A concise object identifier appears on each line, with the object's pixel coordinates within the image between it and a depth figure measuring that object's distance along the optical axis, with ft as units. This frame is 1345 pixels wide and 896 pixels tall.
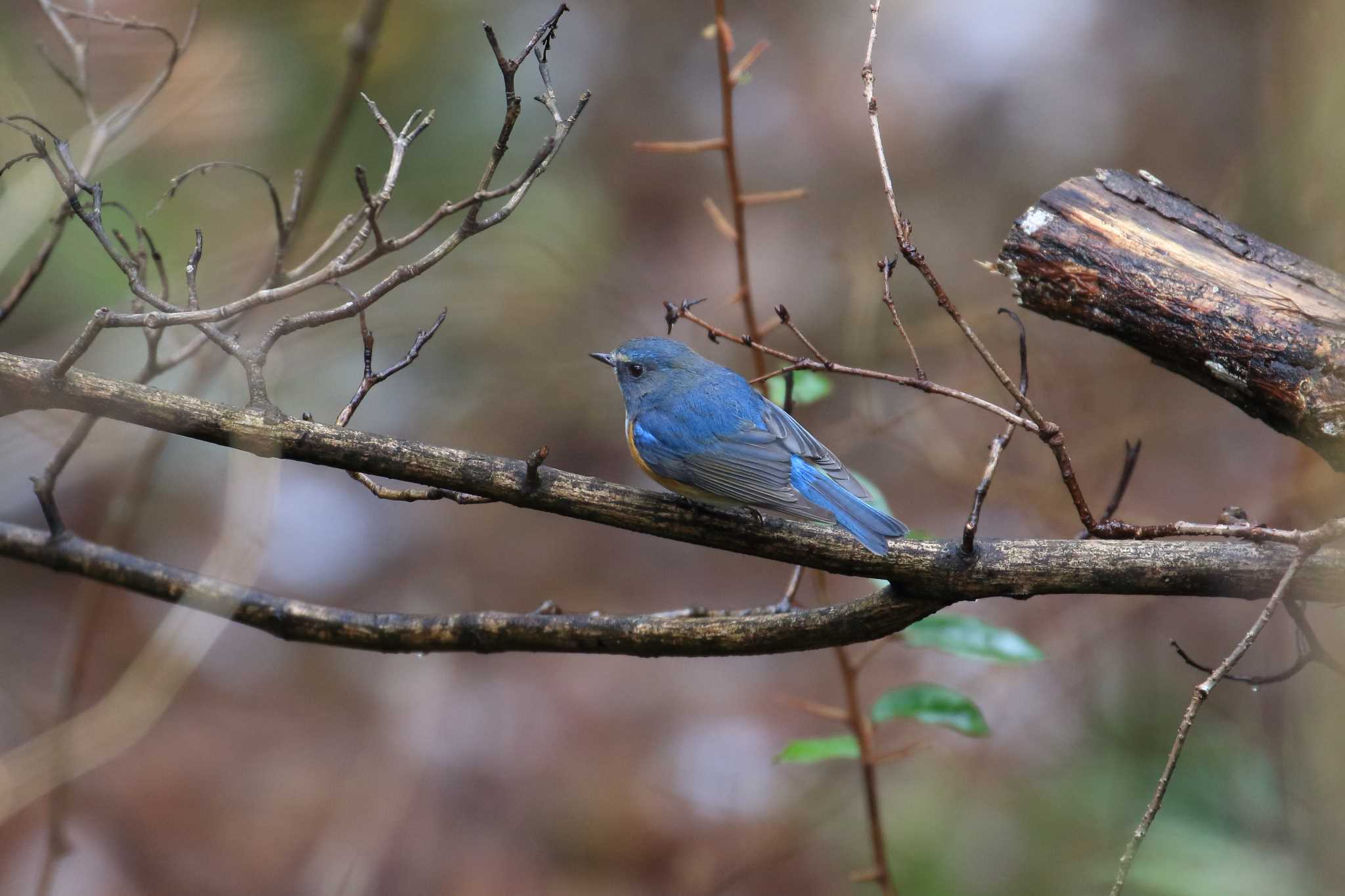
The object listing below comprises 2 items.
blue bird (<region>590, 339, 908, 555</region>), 16.98
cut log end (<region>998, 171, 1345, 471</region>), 15.16
